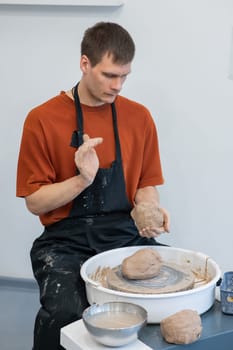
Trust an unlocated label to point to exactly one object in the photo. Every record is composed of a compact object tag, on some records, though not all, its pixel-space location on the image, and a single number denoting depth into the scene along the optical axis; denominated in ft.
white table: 10.17
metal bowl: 10.02
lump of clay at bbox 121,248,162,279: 11.09
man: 11.80
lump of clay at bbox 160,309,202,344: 10.21
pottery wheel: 10.85
